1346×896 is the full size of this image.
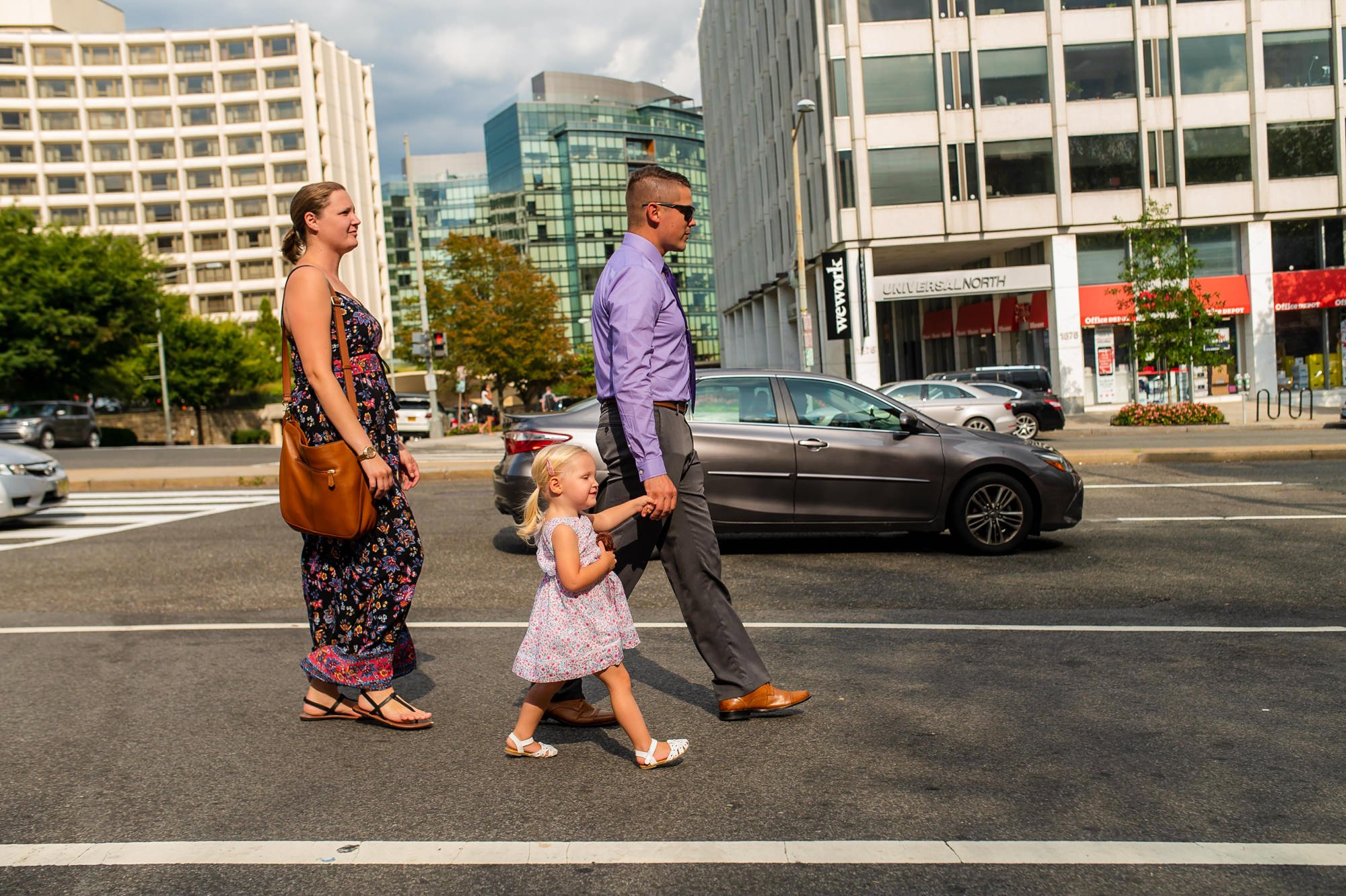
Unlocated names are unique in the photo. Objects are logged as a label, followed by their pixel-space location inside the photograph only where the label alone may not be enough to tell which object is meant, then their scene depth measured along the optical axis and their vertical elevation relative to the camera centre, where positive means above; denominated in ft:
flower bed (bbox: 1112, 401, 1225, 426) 87.04 -3.31
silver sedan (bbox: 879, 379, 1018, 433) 71.72 -1.14
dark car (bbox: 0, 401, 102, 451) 119.55 +2.26
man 13.42 -0.37
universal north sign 120.78 +11.22
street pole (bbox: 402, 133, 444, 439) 117.70 +3.68
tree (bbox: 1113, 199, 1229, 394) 88.22 +5.55
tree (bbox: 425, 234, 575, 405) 165.70 +15.00
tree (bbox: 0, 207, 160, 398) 145.18 +18.28
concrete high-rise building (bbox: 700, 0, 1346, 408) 118.93 +23.40
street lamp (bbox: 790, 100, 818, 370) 97.86 +9.36
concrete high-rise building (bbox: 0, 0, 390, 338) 290.35 +75.91
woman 14.08 -1.60
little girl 12.51 -2.12
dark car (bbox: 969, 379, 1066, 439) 77.61 -2.07
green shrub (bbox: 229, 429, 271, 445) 164.04 -0.80
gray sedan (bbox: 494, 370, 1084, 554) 28.48 -2.04
